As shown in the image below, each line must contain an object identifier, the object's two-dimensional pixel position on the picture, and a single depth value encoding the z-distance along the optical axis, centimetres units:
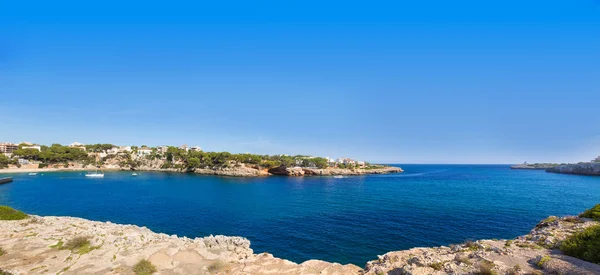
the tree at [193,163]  12925
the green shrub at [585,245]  1207
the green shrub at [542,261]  1160
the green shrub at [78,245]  1748
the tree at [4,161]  11475
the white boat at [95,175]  9906
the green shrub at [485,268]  1102
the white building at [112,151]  16471
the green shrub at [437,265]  1283
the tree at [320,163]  14962
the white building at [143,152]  16362
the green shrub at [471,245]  1679
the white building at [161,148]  17762
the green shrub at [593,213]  2299
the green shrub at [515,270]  1088
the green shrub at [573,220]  2239
